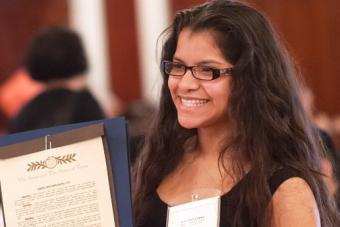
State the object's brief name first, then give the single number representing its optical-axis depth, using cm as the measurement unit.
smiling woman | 292
